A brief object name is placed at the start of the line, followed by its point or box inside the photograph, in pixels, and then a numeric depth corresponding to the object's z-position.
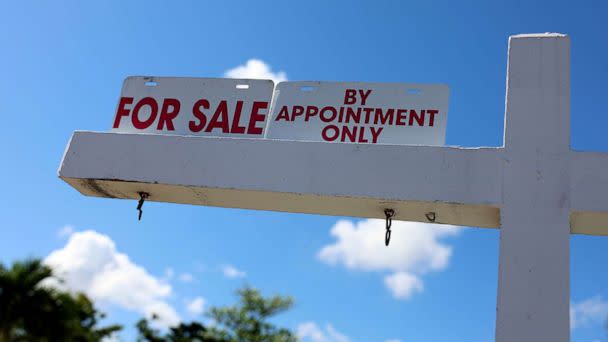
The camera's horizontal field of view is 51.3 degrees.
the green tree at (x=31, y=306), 9.31
